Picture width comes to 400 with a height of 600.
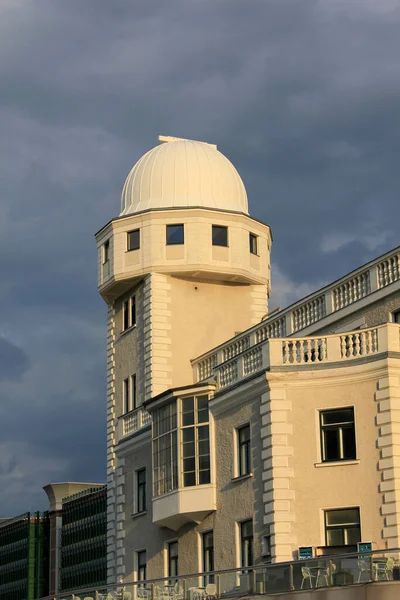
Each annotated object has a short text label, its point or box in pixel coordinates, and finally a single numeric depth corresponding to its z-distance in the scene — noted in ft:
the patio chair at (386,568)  108.06
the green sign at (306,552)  129.29
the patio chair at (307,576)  111.86
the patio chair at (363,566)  108.88
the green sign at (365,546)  127.13
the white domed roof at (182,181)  178.09
